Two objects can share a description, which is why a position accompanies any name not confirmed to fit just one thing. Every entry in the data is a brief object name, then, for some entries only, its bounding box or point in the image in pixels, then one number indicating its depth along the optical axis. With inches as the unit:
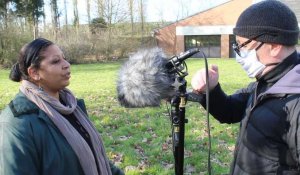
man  73.9
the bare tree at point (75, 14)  1648.9
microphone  85.9
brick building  1515.7
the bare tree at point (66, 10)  1738.7
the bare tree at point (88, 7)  1643.2
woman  88.0
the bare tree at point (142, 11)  1670.2
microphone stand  87.7
